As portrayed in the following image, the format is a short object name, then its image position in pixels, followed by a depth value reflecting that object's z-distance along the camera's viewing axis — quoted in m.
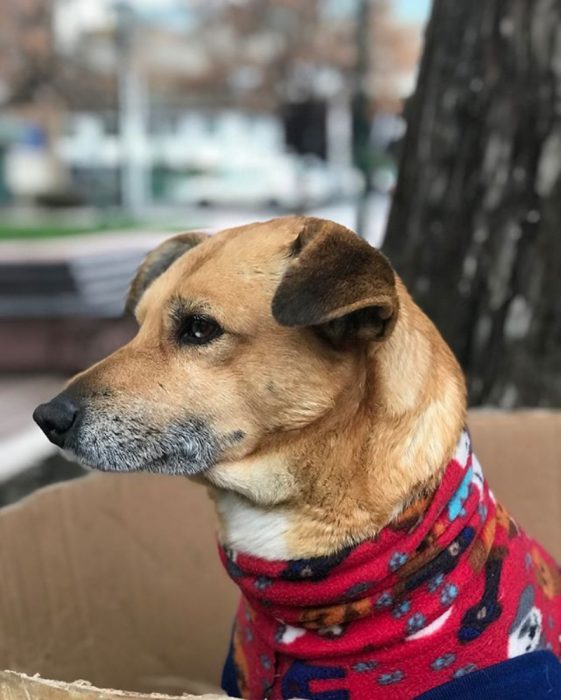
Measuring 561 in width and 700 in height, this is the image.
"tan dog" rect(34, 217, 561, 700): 0.55
